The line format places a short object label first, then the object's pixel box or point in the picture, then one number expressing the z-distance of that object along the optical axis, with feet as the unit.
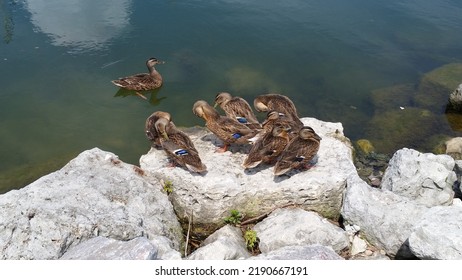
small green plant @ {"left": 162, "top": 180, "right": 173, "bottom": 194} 23.70
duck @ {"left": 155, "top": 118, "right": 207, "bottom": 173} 23.12
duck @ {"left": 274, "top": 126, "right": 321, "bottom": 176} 23.06
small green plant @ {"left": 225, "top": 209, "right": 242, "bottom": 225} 23.06
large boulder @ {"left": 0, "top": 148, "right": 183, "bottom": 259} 17.98
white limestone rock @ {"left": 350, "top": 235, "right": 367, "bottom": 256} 22.16
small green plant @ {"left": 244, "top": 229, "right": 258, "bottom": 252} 21.88
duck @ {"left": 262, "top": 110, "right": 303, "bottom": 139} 25.59
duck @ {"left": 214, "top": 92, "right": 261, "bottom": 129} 27.22
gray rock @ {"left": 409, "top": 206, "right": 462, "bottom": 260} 17.62
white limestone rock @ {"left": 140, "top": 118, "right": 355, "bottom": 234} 22.84
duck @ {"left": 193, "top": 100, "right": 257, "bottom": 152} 25.02
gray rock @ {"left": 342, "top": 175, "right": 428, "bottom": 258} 21.49
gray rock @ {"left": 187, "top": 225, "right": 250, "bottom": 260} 19.66
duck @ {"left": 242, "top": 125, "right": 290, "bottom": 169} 23.49
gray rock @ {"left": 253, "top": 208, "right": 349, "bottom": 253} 21.22
